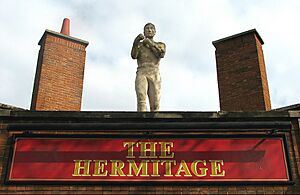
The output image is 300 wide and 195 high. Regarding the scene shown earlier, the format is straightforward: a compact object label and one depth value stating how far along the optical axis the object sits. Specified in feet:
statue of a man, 31.35
